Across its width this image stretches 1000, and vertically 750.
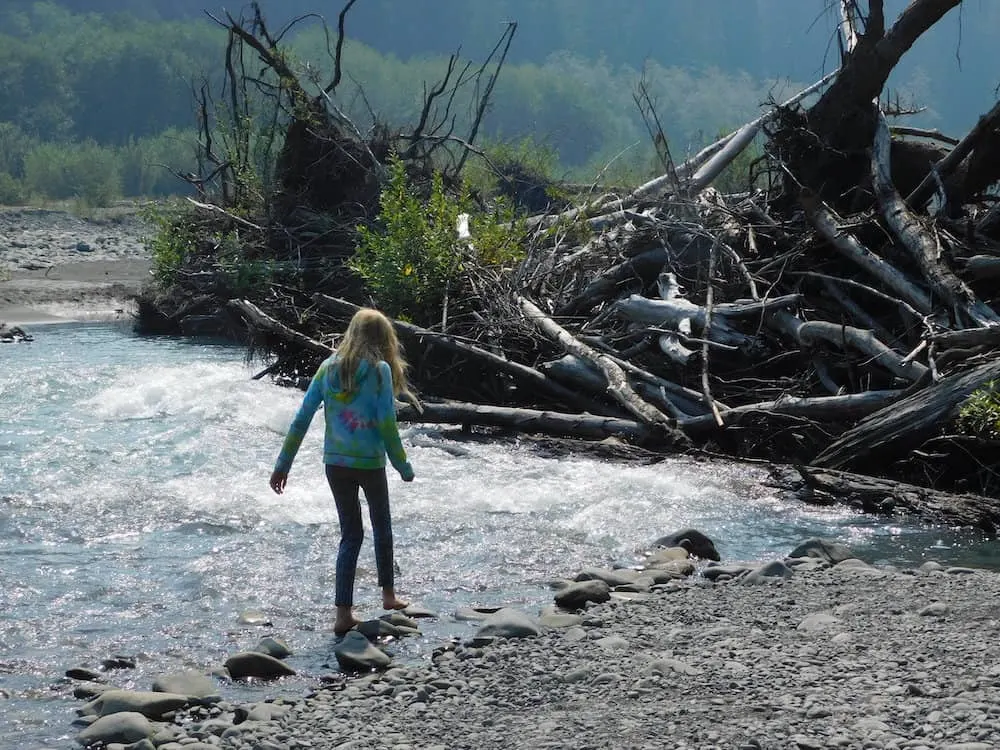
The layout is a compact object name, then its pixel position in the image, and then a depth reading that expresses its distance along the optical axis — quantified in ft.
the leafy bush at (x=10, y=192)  223.92
